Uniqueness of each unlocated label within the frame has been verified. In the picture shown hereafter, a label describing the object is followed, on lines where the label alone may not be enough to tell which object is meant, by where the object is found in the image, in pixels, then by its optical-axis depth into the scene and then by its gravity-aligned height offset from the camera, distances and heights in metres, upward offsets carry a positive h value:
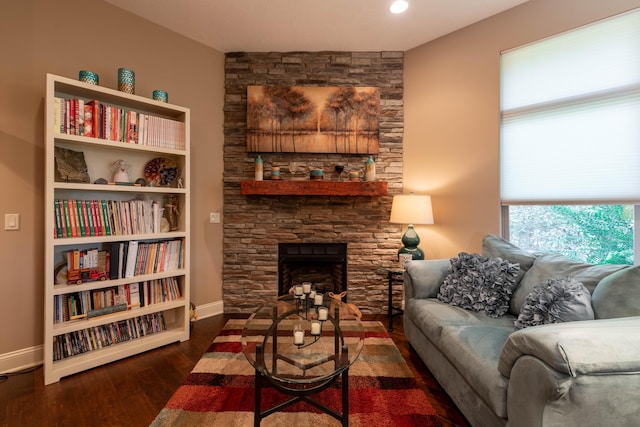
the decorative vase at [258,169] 3.16 +0.51
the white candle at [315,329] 1.54 -0.61
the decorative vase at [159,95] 2.55 +1.07
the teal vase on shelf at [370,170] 3.17 +0.50
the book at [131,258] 2.38 -0.36
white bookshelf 1.97 -0.16
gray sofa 1.00 -0.62
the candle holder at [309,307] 1.72 -0.64
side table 2.87 -0.67
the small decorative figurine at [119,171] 2.40 +0.37
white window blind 2.13 +0.82
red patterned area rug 1.55 -1.10
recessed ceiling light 2.52 +1.86
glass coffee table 1.37 -0.71
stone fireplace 3.33 +0.14
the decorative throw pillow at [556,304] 1.40 -0.45
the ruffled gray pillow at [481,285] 1.95 -0.49
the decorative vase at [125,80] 2.35 +1.10
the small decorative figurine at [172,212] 2.71 +0.03
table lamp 2.88 +0.01
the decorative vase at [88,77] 2.18 +1.05
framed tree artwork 3.26 +1.11
